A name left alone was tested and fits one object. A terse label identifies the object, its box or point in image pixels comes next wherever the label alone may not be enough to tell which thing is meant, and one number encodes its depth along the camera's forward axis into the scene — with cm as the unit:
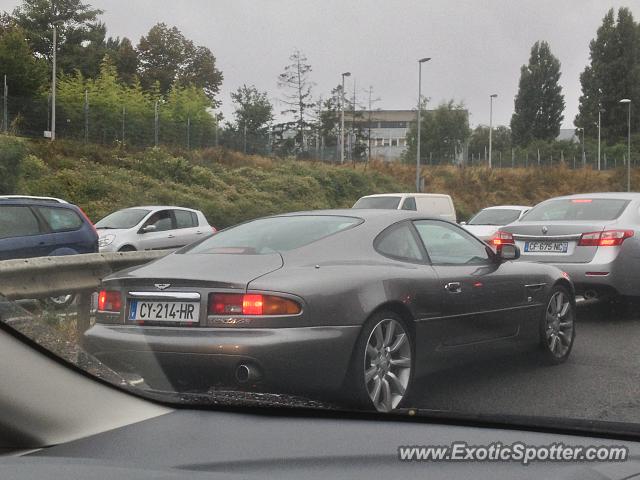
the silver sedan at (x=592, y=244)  881
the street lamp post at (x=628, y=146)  2771
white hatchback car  1574
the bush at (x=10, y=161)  1574
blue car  811
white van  1411
